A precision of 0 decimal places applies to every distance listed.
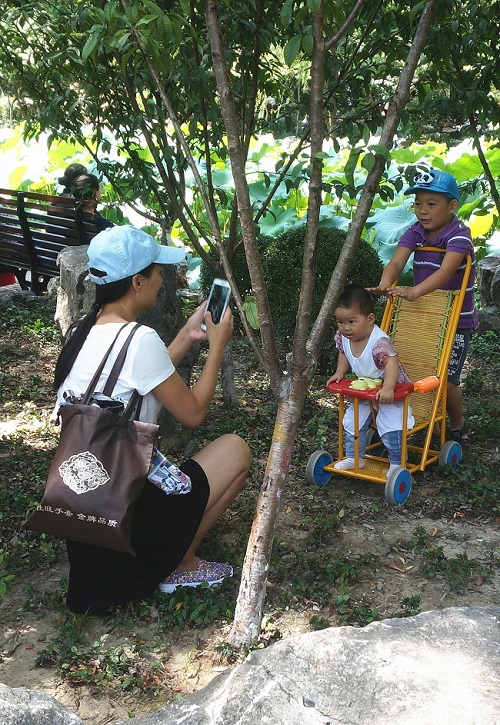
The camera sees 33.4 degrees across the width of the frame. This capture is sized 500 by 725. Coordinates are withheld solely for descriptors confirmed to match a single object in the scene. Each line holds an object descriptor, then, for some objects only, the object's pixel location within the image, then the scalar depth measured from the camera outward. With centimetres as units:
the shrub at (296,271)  602
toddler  414
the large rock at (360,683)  173
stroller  415
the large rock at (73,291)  489
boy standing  427
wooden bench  752
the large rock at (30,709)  170
